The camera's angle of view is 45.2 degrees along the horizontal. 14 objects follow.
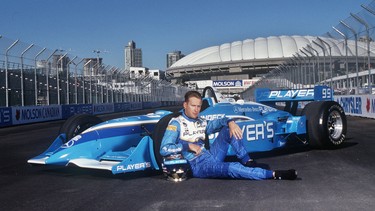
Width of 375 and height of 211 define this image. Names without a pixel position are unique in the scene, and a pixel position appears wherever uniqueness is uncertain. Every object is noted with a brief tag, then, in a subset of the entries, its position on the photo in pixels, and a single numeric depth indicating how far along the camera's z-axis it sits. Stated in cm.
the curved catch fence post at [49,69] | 2442
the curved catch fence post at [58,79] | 2659
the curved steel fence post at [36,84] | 2339
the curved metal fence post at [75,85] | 2938
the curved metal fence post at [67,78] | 2822
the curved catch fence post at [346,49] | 1904
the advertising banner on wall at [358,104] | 1756
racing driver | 515
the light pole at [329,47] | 2159
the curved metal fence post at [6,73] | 2055
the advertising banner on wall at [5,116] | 1988
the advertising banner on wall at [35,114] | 2123
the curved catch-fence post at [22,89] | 2191
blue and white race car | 560
